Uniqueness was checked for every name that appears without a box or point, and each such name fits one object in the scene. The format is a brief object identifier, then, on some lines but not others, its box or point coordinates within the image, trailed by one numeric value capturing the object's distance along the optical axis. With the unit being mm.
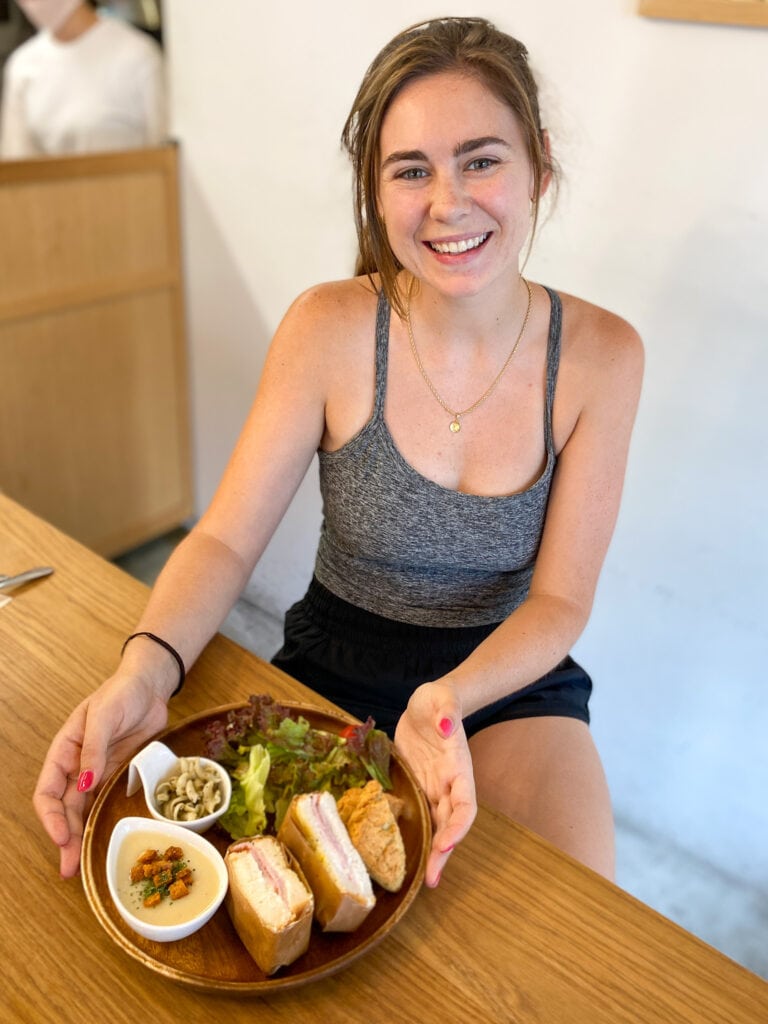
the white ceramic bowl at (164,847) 740
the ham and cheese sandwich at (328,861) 758
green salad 878
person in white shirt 2361
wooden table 731
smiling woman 1092
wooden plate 721
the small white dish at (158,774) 840
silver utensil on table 1154
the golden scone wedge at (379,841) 808
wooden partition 2283
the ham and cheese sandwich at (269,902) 724
